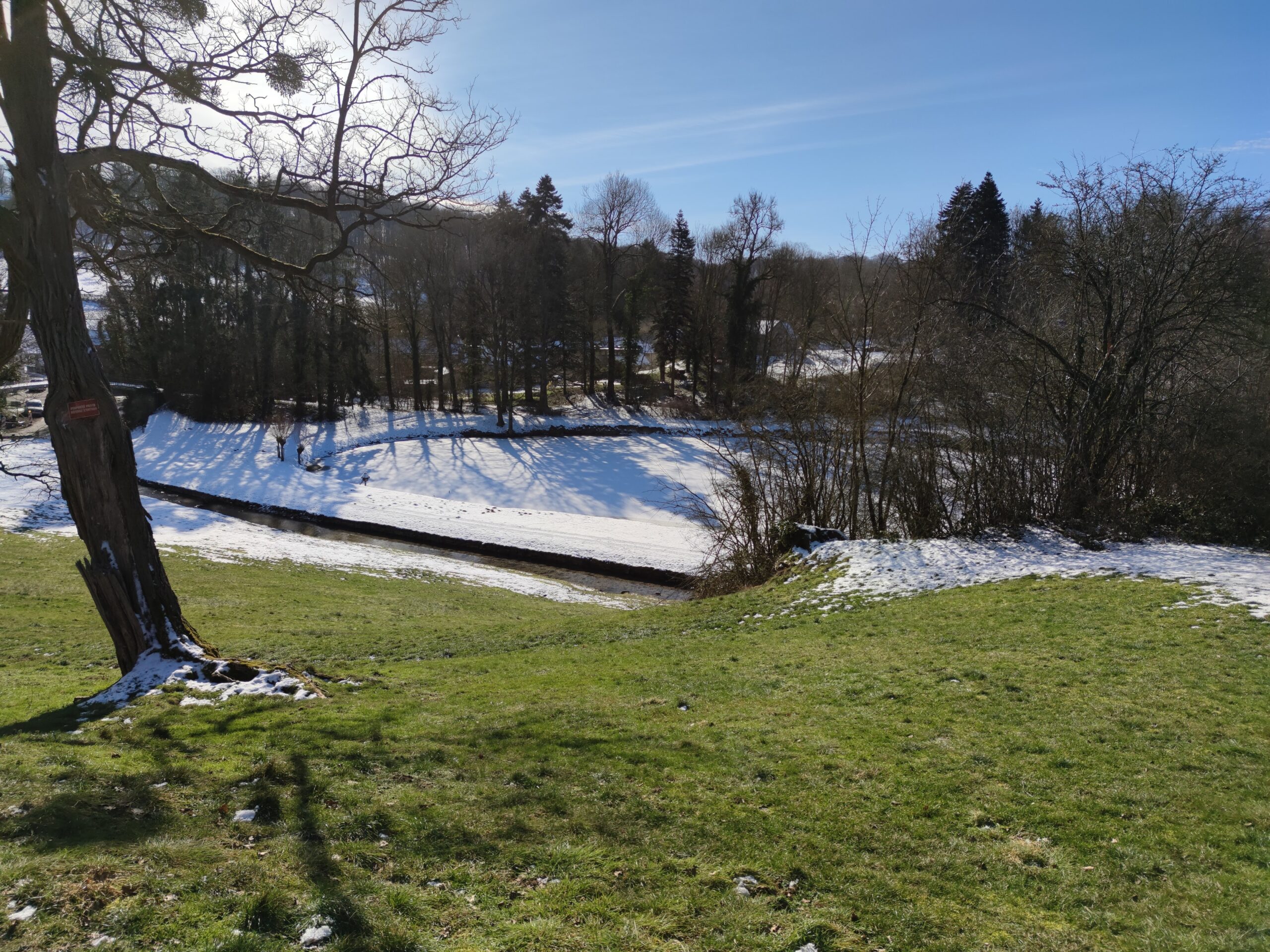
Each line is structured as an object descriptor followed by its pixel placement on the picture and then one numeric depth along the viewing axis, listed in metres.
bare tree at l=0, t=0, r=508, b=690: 6.69
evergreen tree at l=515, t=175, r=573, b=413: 44.81
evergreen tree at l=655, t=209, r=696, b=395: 51.69
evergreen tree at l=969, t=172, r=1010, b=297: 41.56
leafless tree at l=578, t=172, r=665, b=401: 52.53
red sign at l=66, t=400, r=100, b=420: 6.79
